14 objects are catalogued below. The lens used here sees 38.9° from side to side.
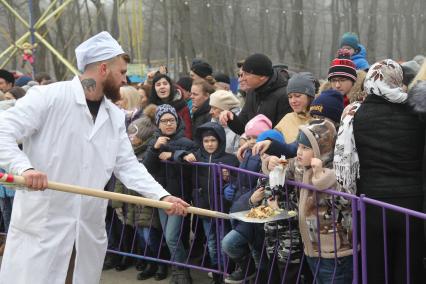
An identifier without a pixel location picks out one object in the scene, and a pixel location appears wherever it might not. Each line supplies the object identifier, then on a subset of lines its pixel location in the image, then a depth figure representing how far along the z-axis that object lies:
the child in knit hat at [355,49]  6.39
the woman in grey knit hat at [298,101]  4.76
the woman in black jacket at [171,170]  5.61
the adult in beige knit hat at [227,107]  5.82
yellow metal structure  17.20
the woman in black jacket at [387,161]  3.69
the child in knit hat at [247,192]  4.79
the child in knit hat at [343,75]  5.00
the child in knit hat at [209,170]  5.34
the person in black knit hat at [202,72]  7.55
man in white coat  3.69
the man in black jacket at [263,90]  5.36
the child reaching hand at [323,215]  4.02
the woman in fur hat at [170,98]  6.57
